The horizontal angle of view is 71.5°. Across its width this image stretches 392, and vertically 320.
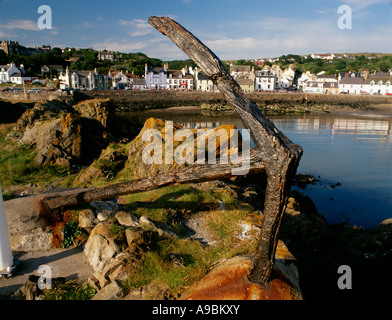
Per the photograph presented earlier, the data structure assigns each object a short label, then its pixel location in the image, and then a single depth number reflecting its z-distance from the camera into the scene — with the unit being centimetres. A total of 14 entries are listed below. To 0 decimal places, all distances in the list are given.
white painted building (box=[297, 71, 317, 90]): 10092
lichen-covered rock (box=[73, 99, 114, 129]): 2165
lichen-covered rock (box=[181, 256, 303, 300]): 444
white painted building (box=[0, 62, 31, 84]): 8061
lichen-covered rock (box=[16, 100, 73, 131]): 2178
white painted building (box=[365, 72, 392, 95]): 8038
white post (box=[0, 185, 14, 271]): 571
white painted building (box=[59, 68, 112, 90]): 7631
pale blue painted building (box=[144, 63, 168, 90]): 8824
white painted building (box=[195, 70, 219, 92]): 8528
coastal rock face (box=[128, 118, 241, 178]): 1121
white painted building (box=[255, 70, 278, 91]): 9100
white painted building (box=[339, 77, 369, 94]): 8314
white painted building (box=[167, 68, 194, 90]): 8750
